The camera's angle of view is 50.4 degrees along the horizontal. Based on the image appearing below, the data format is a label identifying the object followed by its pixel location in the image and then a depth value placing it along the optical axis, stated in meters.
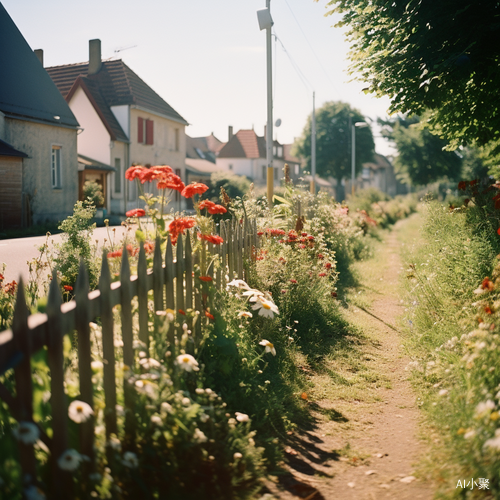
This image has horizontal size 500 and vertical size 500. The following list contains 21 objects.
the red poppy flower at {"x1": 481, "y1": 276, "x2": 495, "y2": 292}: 4.06
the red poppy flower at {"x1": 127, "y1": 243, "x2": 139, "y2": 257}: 5.09
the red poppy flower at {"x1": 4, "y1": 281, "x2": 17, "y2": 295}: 5.29
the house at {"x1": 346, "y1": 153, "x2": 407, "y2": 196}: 83.19
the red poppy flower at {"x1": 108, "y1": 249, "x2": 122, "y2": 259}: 4.35
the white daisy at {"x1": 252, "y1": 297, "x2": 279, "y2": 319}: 4.93
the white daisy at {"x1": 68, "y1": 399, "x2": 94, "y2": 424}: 2.57
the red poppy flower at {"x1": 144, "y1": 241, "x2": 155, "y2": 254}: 4.69
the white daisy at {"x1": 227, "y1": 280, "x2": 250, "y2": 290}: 5.02
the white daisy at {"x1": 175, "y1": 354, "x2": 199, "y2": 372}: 3.22
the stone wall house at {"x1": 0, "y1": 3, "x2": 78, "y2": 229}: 20.17
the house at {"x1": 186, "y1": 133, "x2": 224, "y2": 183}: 42.32
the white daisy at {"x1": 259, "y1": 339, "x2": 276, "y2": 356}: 4.35
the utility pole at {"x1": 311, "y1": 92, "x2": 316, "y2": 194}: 26.09
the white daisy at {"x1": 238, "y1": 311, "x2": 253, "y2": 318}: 4.67
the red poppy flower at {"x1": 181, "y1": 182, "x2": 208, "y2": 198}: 4.87
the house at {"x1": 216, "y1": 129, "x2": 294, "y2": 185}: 57.38
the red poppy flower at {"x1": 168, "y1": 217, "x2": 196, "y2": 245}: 4.60
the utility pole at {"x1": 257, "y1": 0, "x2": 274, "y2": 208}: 11.58
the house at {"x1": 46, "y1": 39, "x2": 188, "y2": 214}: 30.41
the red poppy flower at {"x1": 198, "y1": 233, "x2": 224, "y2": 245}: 4.66
